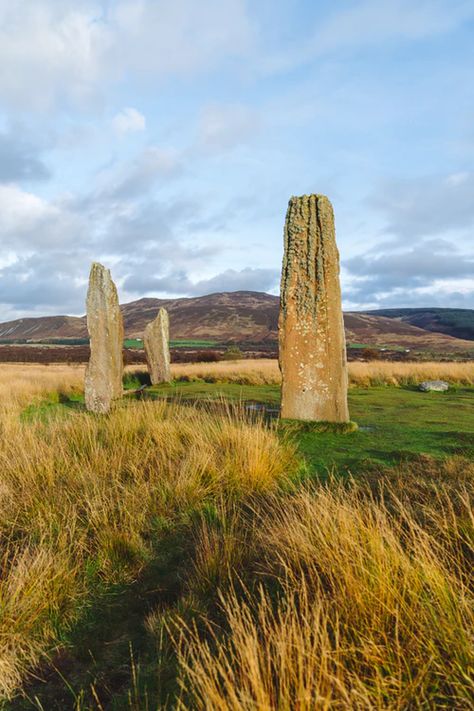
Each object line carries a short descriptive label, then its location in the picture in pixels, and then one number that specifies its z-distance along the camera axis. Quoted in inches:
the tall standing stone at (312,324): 334.0
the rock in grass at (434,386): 604.4
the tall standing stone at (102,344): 467.8
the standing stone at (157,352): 722.2
